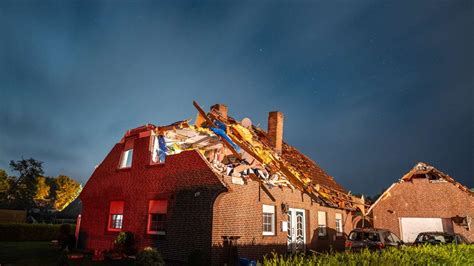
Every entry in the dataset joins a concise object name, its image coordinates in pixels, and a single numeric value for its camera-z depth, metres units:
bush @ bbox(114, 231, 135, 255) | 13.72
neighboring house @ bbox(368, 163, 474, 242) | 21.90
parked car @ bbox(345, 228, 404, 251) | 14.59
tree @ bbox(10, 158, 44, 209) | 46.62
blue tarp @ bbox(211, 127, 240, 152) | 14.51
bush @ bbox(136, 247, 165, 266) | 9.74
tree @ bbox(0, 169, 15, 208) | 49.48
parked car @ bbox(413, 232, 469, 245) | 16.06
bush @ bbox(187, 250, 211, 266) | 10.80
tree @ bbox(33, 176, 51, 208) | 66.96
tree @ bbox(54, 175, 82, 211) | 71.19
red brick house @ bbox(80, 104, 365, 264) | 12.18
